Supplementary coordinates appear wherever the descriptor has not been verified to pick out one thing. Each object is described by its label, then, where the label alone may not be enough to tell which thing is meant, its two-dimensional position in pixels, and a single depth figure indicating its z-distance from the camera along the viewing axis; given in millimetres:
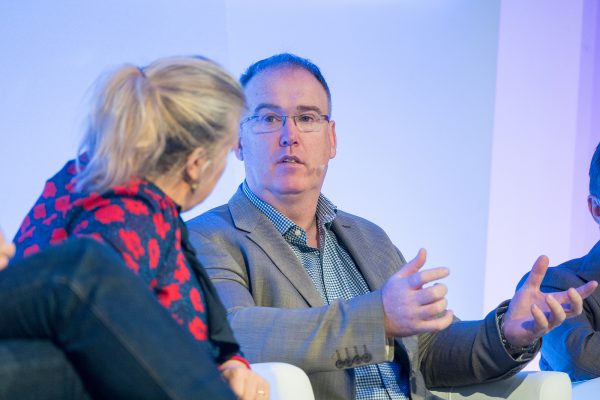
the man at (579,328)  5020
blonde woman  2857
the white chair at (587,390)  4918
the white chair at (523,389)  4562
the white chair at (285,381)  3576
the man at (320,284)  4043
